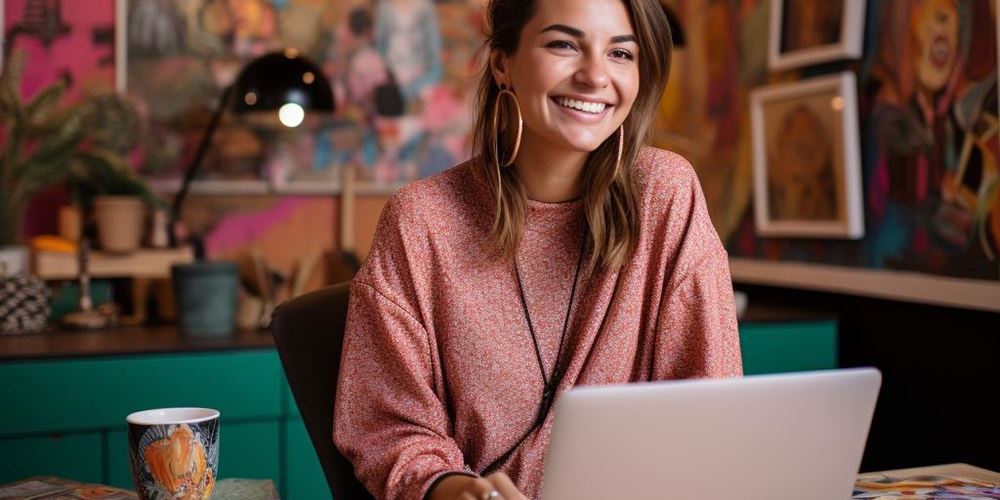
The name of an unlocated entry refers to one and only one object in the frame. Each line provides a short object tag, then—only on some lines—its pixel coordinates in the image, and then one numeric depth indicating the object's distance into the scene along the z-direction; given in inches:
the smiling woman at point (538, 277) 55.7
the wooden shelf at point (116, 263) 107.7
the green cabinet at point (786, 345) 109.4
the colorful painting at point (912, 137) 89.5
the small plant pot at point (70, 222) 110.2
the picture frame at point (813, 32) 102.5
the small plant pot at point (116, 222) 108.9
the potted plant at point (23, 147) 106.0
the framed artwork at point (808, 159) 103.3
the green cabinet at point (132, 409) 92.9
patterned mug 42.3
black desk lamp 109.0
